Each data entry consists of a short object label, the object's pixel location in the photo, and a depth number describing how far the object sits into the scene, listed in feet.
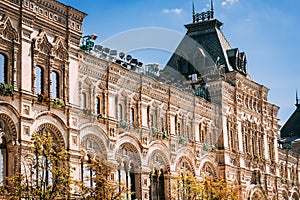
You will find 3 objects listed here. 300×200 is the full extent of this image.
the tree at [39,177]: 110.83
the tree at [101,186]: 127.65
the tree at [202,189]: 164.14
